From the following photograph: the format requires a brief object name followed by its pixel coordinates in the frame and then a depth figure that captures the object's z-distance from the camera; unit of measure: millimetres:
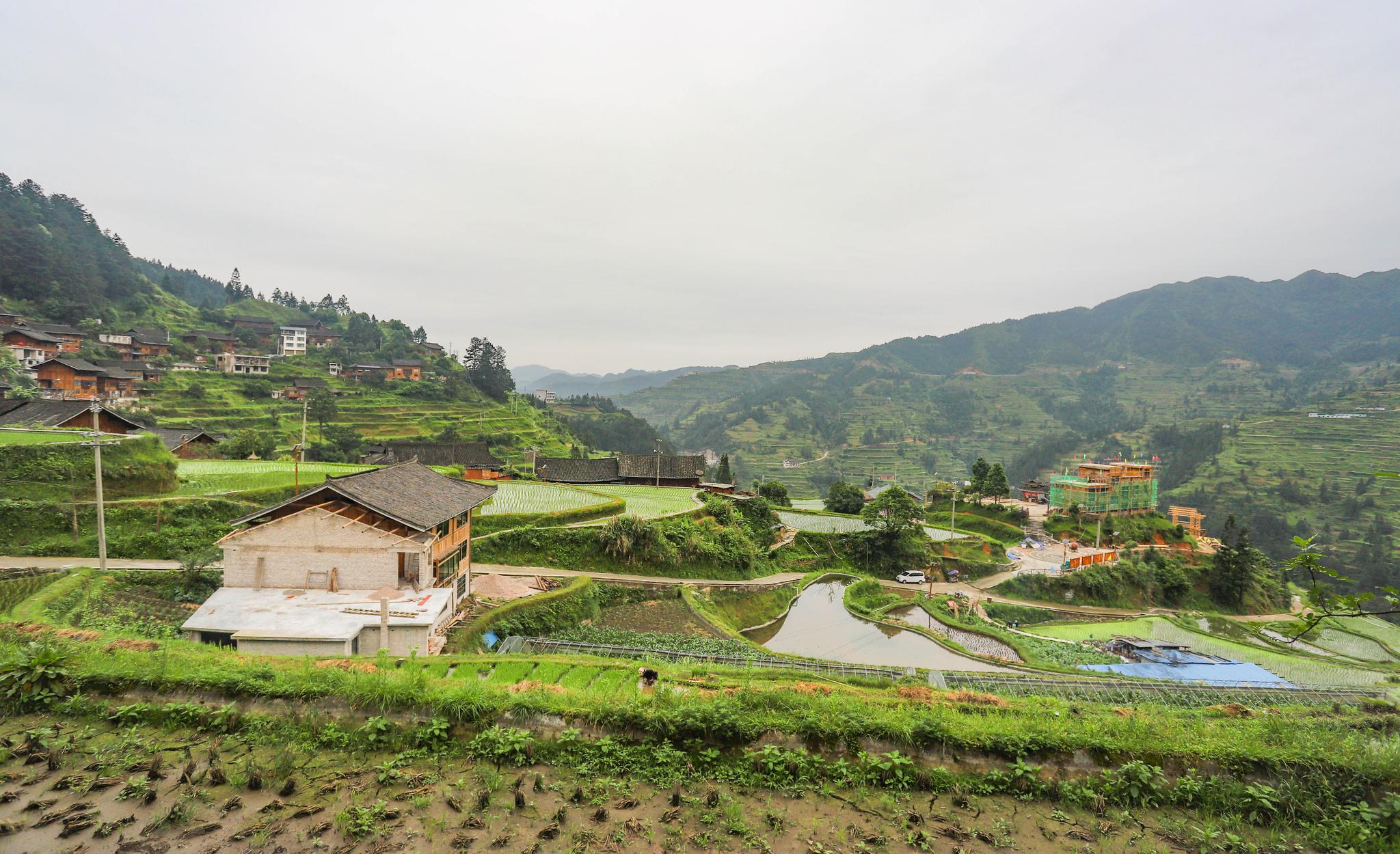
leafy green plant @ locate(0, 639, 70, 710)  8047
